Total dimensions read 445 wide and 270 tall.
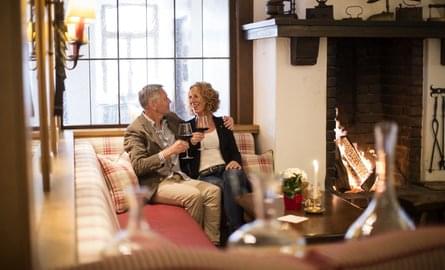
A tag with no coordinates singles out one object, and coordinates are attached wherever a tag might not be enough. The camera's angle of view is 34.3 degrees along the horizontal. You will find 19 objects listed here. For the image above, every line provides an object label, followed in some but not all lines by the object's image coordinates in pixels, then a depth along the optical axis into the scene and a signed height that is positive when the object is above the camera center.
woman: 4.84 -0.50
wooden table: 3.45 -0.74
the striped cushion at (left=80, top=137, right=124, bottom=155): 5.04 -0.47
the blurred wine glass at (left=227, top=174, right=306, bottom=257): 1.23 -0.28
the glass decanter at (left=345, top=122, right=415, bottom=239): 1.37 -0.26
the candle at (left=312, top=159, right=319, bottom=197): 3.63 -0.54
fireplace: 5.35 -0.16
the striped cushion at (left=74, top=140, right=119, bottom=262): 1.98 -0.47
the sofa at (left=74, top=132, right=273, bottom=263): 2.18 -0.50
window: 5.28 +0.15
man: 4.56 -0.56
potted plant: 3.94 -0.61
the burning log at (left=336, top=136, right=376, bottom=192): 5.52 -0.71
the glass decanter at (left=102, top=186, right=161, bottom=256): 1.19 -0.27
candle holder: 3.84 -0.68
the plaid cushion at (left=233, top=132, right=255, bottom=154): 5.30 -0.48
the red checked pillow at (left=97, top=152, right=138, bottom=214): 4.33 -0.62
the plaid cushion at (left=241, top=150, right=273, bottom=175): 5.09 -0.61
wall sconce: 3.47 +0.29
